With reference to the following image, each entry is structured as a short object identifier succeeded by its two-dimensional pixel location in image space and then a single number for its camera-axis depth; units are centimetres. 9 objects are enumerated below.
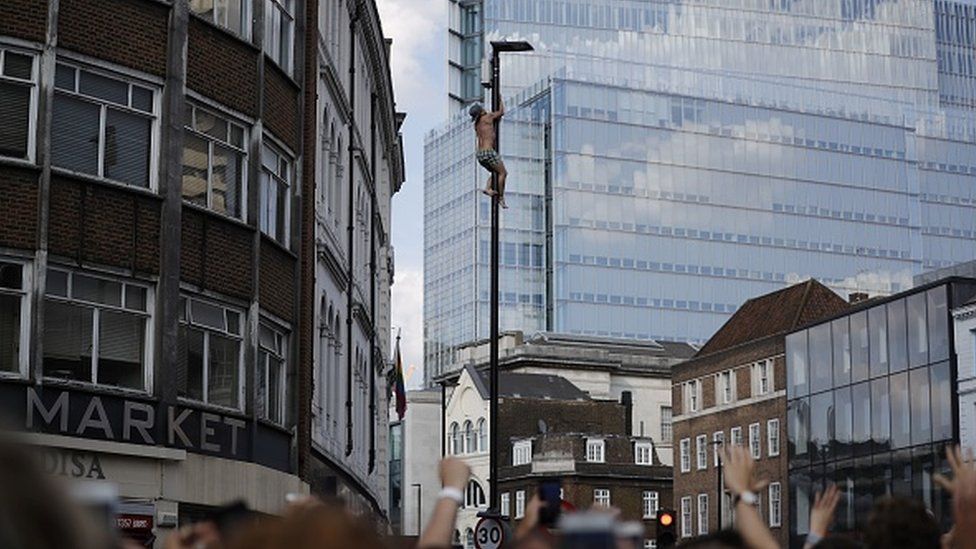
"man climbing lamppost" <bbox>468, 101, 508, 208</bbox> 2633
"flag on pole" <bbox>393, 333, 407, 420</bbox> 5544
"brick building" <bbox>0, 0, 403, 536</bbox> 2294
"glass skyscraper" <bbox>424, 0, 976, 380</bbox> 14475
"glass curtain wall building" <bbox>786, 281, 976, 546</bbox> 6419
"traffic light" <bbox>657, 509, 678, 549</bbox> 2934
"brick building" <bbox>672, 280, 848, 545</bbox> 8044
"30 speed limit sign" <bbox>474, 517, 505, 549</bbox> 2605
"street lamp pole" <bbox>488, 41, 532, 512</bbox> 2797
